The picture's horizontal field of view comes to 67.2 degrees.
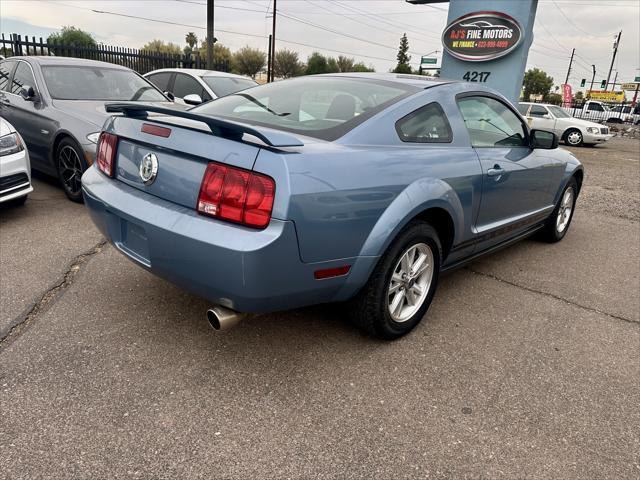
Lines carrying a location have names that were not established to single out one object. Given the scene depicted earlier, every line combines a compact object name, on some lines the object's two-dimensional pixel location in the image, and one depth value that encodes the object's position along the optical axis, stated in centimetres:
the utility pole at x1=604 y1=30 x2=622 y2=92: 6031
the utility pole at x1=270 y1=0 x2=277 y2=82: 2918
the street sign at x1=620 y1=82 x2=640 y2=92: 8056
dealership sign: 1073
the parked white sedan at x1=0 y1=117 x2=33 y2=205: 432
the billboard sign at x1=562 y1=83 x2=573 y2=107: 2784
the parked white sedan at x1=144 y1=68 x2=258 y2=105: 749
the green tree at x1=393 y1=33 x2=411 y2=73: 9538
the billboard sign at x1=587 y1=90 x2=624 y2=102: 6425
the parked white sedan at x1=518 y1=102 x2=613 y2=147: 1688
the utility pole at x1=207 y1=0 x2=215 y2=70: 1736
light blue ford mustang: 204
